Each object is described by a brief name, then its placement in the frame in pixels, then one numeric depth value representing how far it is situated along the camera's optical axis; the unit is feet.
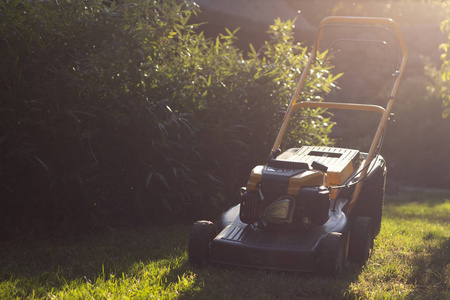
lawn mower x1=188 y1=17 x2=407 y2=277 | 10.57
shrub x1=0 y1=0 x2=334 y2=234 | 12.92
